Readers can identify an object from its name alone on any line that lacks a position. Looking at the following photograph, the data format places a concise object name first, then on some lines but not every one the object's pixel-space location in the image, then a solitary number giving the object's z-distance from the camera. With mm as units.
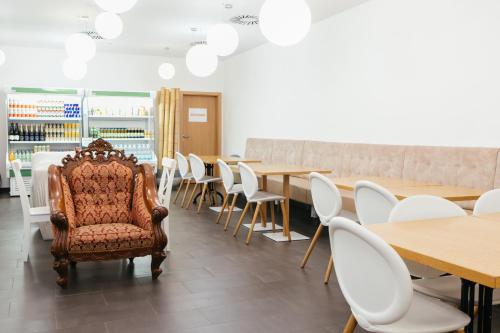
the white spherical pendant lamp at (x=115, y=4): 3184
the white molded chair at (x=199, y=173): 7140
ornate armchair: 3701
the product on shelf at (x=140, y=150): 9875
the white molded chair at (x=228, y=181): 5936
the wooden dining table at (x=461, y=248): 1573
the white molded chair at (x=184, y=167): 7729
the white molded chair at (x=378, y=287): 1608
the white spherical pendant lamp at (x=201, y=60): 6059
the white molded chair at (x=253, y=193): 5238
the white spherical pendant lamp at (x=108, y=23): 4961
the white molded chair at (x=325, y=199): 3729
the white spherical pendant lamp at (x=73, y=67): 7273
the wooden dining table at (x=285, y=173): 5336
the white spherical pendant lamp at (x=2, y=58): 7740
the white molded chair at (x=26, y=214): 4359
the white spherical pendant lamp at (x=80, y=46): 5559
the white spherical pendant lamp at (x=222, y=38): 5227
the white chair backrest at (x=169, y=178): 4750
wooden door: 10727
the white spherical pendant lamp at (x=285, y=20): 3738
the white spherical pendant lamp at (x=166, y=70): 8617
